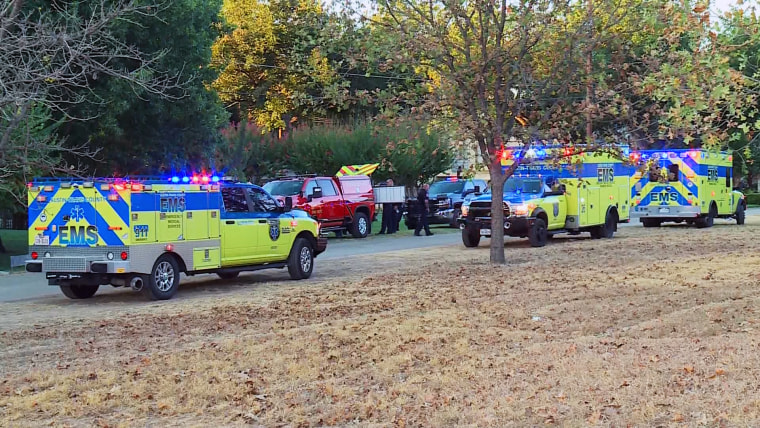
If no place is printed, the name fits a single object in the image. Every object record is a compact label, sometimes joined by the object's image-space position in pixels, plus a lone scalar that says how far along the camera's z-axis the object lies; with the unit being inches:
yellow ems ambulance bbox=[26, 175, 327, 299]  577.6
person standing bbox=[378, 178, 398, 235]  1299.2
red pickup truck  1099.9
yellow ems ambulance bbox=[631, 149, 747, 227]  1272.1
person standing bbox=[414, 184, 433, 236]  1197.7
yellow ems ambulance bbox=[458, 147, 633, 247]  977.5
